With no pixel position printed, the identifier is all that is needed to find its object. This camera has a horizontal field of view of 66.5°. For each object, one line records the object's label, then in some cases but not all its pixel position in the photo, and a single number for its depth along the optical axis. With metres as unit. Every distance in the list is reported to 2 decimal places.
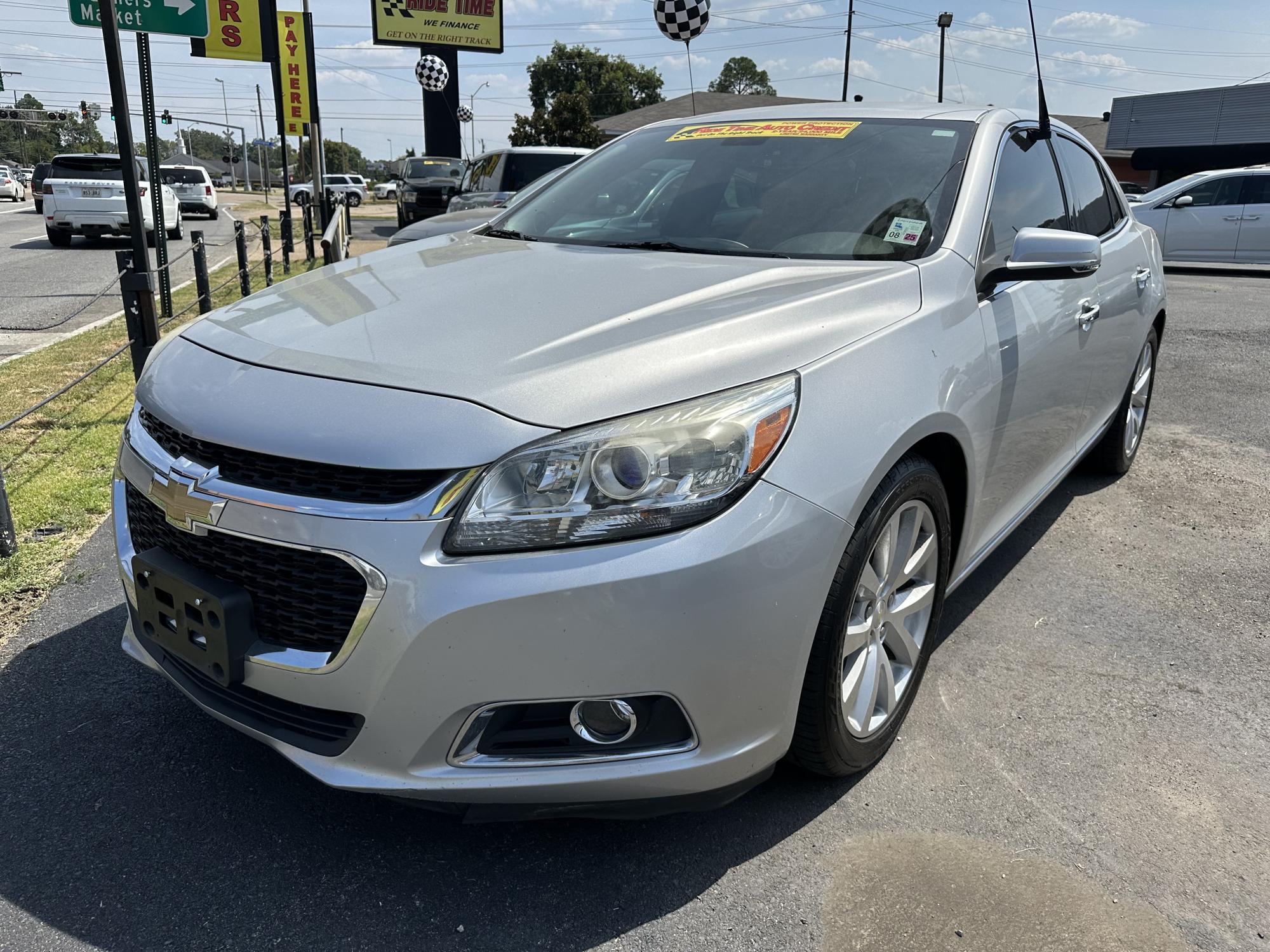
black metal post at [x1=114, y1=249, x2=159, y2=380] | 5.11
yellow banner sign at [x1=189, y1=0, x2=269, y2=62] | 11.18
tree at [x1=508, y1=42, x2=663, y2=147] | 68.88
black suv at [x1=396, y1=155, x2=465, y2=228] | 21.52
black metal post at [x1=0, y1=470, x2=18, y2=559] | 3.47
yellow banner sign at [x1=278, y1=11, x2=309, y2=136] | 17.27
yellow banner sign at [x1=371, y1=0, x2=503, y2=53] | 29.69
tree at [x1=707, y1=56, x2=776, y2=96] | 88.81
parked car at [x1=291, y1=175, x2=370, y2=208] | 41.28
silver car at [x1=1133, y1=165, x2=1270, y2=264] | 14.16
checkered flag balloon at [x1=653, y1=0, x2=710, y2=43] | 13.40
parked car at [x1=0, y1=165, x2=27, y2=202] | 42.34
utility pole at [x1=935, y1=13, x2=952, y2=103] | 36.78
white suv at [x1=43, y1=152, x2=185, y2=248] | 16.22
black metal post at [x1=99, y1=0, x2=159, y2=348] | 5.18
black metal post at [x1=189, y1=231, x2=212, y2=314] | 7.13
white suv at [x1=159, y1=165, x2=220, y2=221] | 24.38
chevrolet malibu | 1.73
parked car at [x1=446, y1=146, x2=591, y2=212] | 14.78
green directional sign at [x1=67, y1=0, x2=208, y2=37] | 6.31
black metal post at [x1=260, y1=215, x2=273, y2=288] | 10.40
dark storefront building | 33.22
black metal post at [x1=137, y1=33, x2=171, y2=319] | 8.02
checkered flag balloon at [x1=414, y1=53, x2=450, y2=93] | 28.67
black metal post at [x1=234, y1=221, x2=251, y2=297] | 8.57
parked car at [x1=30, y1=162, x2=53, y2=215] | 29.23
